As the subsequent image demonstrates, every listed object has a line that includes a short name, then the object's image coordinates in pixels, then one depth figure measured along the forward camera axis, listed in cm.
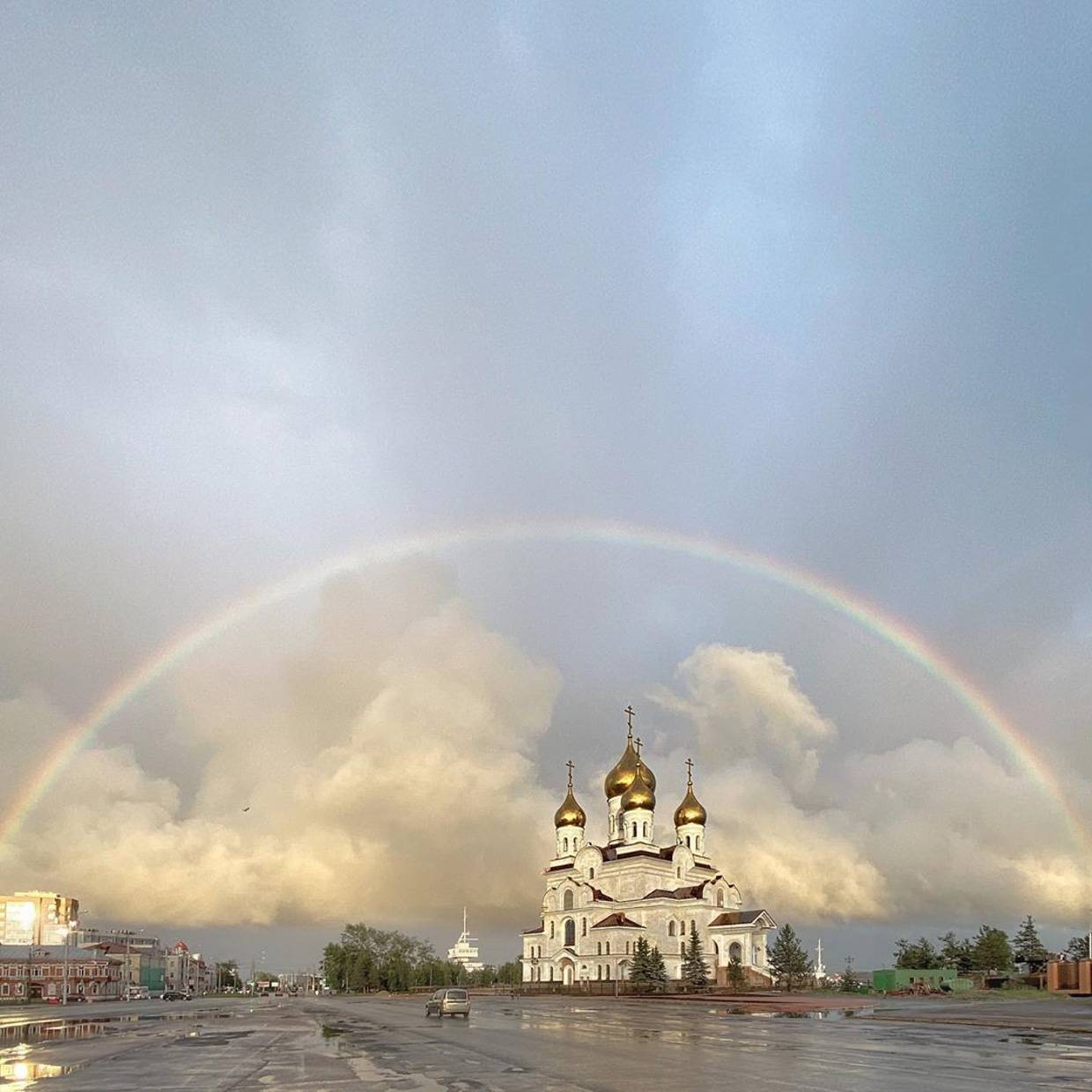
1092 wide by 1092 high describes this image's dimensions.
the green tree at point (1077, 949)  12712
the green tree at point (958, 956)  11994
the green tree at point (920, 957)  11675
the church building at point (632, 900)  12419
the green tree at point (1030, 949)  12312
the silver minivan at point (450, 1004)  5934
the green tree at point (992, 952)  11925
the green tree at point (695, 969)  10806
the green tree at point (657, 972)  10769
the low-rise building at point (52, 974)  15325
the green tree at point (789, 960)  11012
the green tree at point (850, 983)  10506
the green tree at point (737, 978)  11025
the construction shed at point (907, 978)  10212
